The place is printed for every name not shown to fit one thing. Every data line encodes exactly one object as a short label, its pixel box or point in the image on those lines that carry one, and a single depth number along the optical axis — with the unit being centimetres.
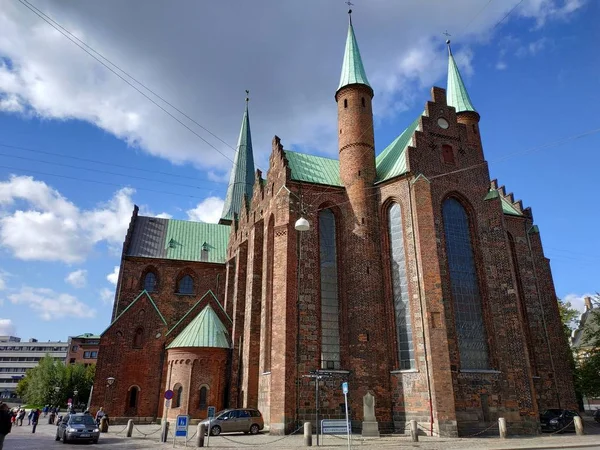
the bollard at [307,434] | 1934
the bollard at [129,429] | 2530
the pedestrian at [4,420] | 1256
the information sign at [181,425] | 1974
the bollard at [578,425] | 2478
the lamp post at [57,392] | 6269
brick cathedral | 2444
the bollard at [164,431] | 2236
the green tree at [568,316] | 4578
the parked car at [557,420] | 2723
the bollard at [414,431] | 2002
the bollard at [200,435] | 1972
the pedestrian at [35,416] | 3168
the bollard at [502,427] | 2206
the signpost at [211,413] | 2505
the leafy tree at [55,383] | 6356
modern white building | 13025
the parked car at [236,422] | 2498
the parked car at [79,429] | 2239
